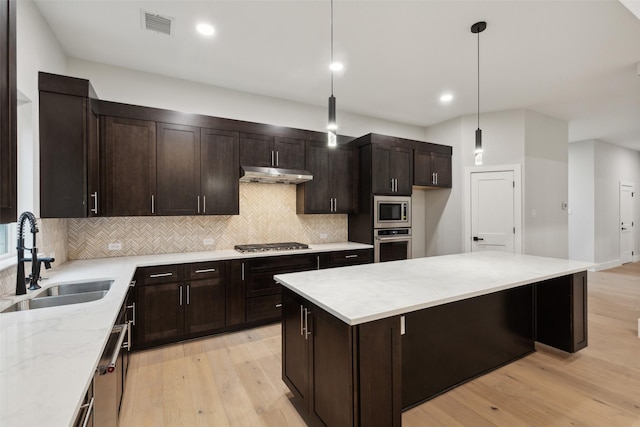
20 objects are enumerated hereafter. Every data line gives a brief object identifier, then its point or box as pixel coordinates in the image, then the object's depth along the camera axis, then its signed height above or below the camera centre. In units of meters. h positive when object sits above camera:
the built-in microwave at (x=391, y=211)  4.41 +0.02
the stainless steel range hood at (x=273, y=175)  3.55 +0.49
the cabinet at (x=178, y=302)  2.93 -0.93
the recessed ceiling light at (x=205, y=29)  2.65 +1.71
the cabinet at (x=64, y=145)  2.42 +0.60
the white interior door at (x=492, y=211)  4.84 +0.01
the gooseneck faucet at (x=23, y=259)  1.82 -0.28
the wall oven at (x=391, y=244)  4.38 -0.49
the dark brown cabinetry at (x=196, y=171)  3.29 +0.52
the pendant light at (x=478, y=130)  2.65 +0.83
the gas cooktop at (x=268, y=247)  3.66 -0.44
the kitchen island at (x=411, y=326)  1.52 -0.82
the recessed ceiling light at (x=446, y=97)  4.24 +1.71
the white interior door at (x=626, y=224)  7.48 -0.35
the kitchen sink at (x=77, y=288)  2.06 -0.55
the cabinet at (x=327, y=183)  4.18 +0.45
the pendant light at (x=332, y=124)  2.18 +0.67
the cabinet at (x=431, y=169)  4.89 +0.75
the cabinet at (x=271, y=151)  3.71 +0.83
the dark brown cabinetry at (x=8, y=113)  0.94 +0.34
